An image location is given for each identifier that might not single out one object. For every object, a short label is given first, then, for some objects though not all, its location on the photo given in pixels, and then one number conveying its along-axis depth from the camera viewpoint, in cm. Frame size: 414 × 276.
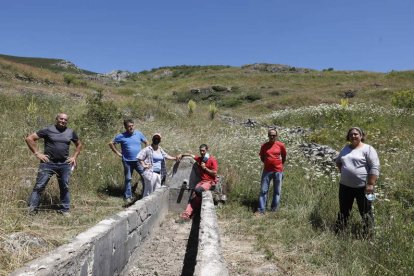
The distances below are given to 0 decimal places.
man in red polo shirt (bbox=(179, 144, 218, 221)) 721
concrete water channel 308
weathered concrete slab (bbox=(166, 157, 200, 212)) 787
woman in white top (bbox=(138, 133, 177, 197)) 716
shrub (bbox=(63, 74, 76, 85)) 2521
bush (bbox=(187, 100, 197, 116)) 1938
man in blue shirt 732
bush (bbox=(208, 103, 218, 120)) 1905
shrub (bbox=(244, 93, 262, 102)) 3428
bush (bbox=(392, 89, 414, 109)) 1787
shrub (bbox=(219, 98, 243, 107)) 3297
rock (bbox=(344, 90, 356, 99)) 3076
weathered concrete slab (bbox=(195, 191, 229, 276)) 306
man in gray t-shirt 569
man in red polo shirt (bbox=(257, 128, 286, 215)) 710
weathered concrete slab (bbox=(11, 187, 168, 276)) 285
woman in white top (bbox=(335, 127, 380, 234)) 507
